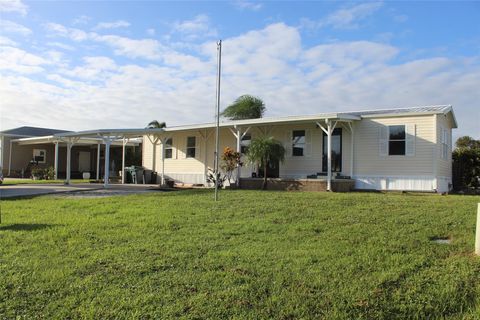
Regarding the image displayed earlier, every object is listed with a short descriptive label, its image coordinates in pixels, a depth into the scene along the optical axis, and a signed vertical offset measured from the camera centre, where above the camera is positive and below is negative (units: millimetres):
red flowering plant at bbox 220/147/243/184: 17470 +551
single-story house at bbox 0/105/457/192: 15562 +1193
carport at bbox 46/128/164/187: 19719 +1782
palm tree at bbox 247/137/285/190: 16906 +861
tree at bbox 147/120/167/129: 38281 +4173
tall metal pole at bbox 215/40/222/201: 12391 +3215
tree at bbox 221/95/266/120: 33625 +5045
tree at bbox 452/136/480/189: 19672 +568
